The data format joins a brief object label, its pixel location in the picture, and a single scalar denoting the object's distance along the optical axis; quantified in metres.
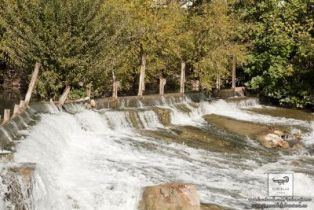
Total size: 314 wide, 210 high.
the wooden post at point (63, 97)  24.33
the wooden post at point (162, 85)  32.47
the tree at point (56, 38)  24.86
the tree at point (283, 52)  39.56
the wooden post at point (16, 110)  19.62
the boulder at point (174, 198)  12.63
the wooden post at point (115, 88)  28.35
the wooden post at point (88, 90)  27.03
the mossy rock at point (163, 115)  26.78
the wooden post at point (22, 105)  20.82
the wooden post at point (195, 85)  40.56
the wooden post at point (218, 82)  37.62
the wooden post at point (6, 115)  17.92
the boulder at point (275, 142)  24.09
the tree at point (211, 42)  35.59
